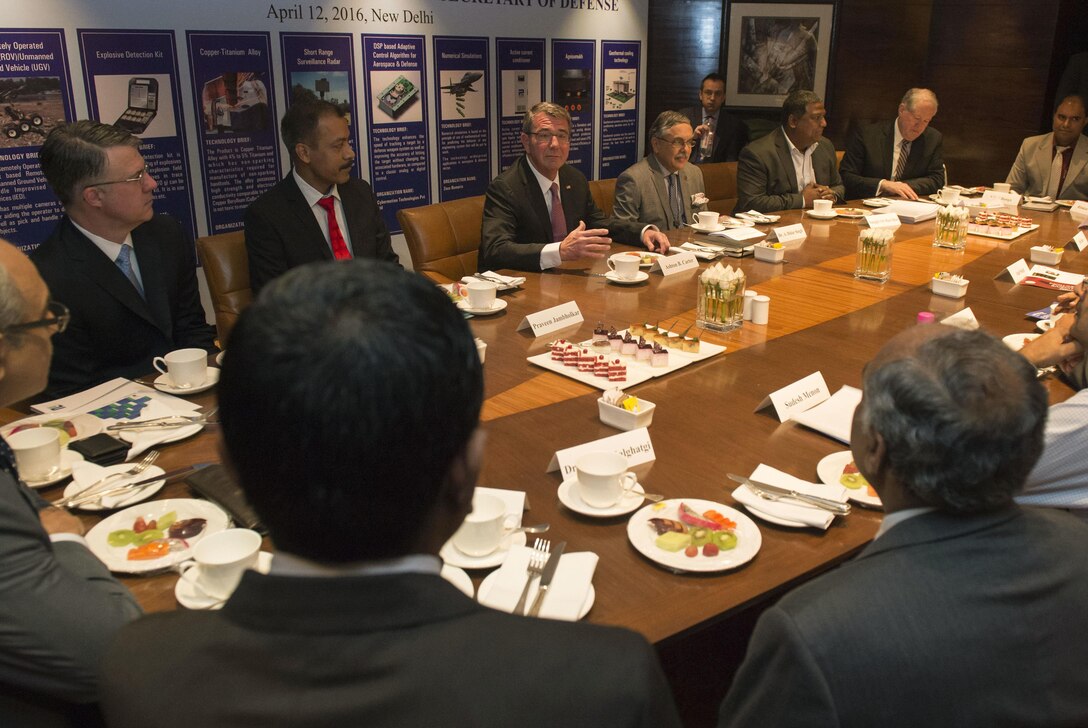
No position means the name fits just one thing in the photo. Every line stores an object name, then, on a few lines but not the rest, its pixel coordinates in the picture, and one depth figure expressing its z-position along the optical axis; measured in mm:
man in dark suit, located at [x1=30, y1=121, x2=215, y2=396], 2717
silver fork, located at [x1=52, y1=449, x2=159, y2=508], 1666
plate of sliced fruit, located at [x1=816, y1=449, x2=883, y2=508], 1720
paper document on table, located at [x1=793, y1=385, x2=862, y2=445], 2006
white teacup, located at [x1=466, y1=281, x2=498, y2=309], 2906
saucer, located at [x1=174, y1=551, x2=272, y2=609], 1364
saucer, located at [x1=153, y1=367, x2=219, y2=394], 2232
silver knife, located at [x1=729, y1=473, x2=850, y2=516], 1650
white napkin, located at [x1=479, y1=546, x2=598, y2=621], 1356
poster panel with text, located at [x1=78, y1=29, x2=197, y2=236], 4137
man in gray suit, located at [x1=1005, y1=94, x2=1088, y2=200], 5703
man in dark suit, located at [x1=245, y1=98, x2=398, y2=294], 3500
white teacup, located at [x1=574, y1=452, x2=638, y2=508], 1645
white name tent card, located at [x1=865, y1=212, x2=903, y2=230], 4367
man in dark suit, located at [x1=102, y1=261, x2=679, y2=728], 668
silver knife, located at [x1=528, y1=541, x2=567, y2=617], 1351
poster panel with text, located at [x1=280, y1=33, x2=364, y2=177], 4797
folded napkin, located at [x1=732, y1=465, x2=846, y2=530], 1629
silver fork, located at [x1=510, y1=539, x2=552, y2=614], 1427
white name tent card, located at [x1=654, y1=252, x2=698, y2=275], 3494
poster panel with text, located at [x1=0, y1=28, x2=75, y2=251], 3861
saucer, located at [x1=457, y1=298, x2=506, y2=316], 2914
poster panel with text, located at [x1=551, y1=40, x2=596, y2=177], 6188
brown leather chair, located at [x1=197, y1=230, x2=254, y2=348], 3453
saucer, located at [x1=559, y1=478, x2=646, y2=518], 1638
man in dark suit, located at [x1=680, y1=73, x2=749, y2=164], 6879
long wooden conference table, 1454
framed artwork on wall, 7004
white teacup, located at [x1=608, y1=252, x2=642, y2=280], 3314
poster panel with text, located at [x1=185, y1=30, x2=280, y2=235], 4492
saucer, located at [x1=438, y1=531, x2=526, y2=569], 1459
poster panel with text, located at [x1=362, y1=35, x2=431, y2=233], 5188
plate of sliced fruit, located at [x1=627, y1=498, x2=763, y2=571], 1497
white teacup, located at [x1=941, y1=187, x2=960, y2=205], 4984
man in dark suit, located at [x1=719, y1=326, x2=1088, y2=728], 1062
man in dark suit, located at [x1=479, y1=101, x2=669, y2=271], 3912
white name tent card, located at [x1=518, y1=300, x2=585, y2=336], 2711
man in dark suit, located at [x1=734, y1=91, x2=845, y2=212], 5035
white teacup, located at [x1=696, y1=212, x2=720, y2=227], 4277
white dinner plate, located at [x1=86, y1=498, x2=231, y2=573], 1463
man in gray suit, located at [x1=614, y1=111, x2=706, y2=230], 4520
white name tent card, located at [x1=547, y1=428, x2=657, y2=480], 1804
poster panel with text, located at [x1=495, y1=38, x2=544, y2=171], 5852
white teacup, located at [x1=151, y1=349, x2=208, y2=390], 2227
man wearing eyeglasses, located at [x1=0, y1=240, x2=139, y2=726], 1140
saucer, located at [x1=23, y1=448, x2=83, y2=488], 1730
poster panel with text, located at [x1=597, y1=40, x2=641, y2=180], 6605
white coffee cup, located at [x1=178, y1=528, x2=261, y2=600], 1367
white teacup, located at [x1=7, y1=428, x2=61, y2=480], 1728
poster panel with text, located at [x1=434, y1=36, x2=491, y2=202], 5531
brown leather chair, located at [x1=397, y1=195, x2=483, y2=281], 4004
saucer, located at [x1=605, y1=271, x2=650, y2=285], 3336
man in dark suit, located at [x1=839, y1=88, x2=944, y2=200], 5777
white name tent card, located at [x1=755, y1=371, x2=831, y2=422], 2092
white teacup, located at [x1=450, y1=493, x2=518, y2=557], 1466
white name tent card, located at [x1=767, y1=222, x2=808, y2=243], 4164
